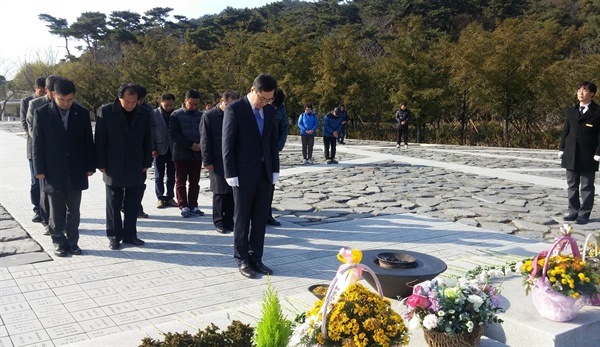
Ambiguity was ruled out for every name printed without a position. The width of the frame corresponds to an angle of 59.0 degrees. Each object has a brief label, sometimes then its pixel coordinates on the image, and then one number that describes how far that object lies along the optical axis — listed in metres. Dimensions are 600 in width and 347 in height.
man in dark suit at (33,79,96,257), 5.46
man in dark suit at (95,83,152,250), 5.81
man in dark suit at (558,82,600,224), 7.22
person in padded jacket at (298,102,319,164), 13.83
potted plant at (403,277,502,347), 2.88
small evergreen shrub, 2.72
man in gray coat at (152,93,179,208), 7.70
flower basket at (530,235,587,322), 3.24
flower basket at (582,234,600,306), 3.52
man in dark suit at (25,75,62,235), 5.68
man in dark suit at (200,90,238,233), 6.30
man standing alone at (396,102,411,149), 18.50
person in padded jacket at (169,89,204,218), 7.41
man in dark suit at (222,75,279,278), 4.93
